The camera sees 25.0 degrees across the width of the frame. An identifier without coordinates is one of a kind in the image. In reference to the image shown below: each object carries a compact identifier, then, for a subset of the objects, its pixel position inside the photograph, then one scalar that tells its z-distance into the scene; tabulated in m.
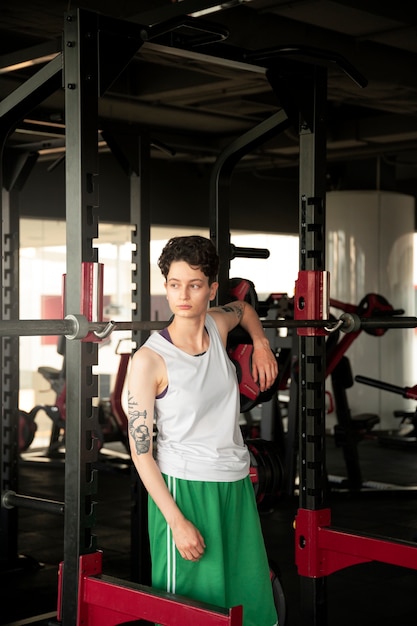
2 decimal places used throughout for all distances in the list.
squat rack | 2.46
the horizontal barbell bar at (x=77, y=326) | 2.24
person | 2.24
